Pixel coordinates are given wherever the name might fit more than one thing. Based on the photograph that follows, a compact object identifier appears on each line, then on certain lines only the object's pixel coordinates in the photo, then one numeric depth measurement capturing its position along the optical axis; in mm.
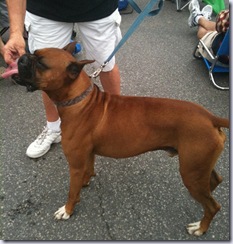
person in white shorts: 2035
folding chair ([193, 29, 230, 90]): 3716
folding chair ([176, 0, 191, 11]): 6071
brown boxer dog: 1873
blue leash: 2049
